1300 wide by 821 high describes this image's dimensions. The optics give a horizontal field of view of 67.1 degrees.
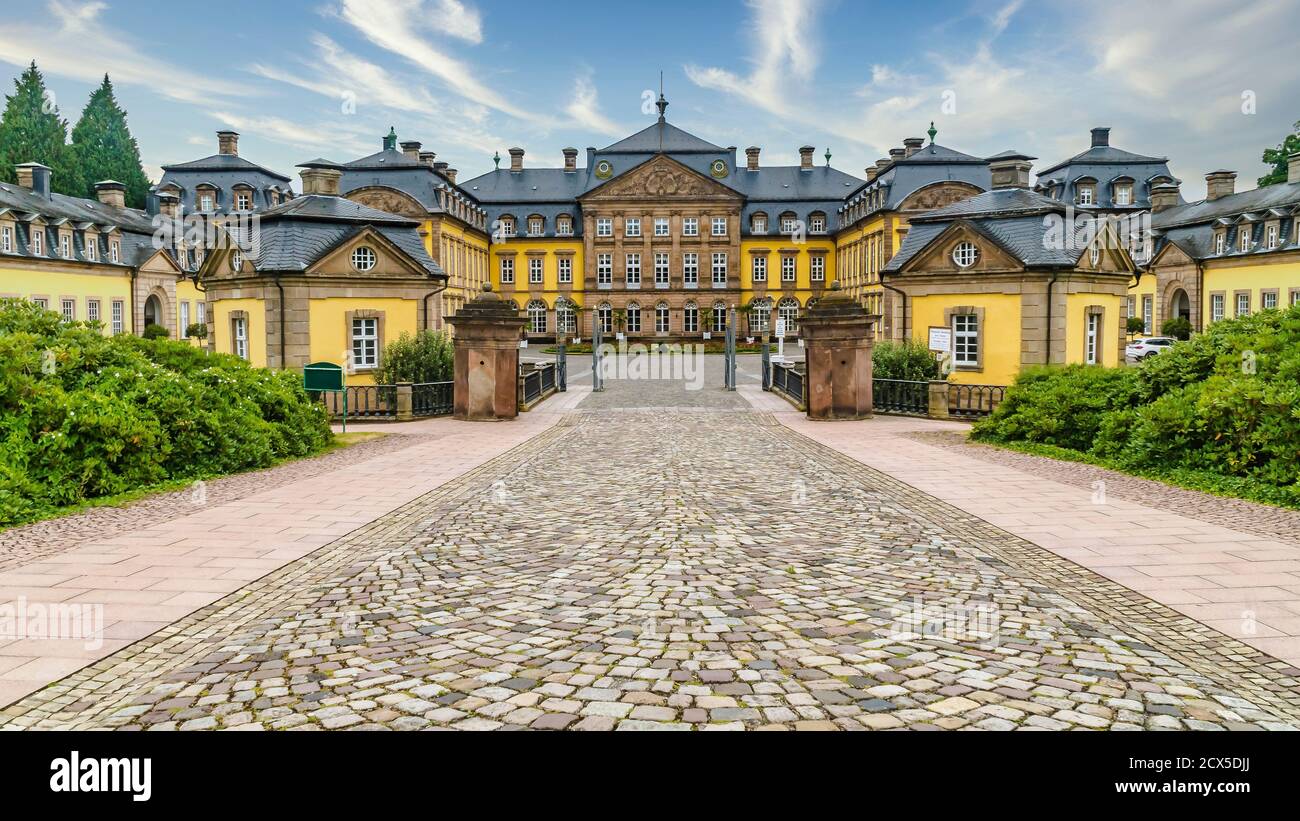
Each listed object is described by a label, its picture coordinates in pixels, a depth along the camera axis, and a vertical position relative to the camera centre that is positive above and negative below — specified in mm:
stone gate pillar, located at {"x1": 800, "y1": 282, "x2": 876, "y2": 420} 20219 +269
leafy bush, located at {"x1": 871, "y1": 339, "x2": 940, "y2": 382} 22688 +132
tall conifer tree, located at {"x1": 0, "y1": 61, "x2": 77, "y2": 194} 69375 +17712
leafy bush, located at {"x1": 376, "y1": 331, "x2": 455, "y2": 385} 22391 +267
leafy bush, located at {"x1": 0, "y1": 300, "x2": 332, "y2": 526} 10844 -529
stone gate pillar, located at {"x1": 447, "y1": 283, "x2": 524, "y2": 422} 20219 +258
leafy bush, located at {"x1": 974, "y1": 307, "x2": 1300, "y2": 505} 11297 -583
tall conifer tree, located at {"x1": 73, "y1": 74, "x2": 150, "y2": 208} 73688 +17563
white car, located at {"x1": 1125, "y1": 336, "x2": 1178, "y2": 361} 41906 +913
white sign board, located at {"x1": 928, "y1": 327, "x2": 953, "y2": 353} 22297 +671
